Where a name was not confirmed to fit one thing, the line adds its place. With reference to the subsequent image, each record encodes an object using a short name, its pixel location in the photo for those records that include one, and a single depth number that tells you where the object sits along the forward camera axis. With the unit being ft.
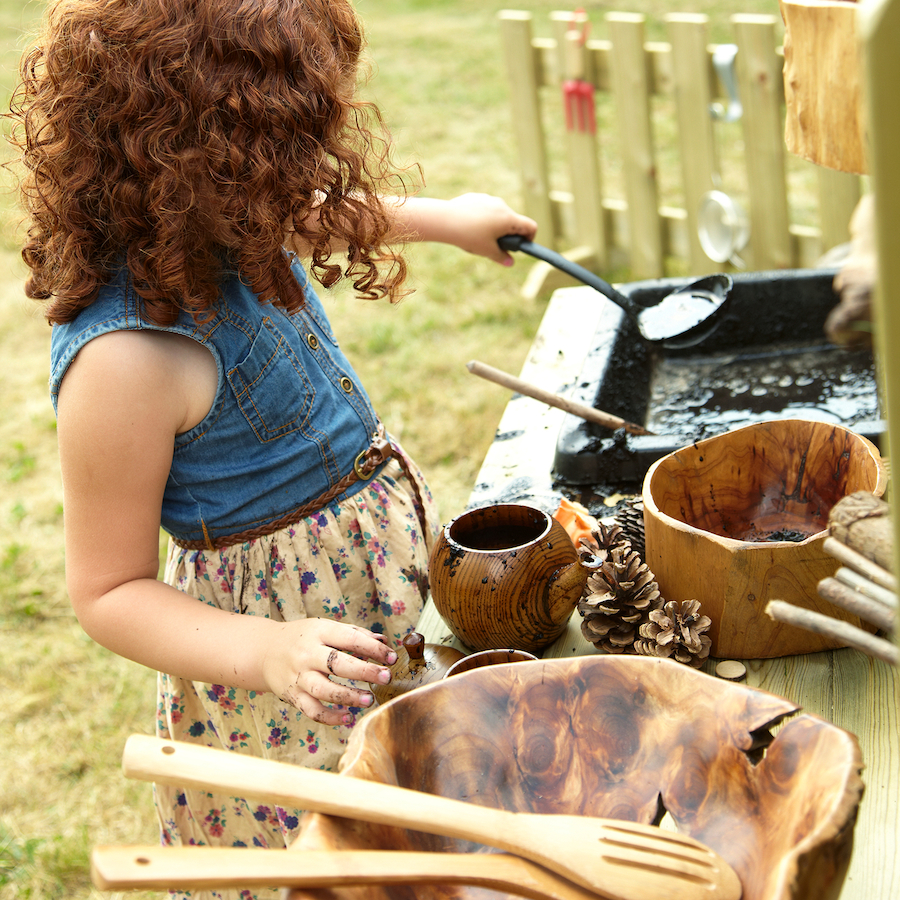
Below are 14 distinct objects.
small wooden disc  2.70
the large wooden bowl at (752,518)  2.58
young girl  2.79
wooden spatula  1.54
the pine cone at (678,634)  2.71
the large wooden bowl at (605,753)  1.88
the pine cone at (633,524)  3.17
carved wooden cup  2.78
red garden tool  10.88
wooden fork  1.73
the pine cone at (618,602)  2.81
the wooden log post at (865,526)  1.83
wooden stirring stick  3.53
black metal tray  4.58
